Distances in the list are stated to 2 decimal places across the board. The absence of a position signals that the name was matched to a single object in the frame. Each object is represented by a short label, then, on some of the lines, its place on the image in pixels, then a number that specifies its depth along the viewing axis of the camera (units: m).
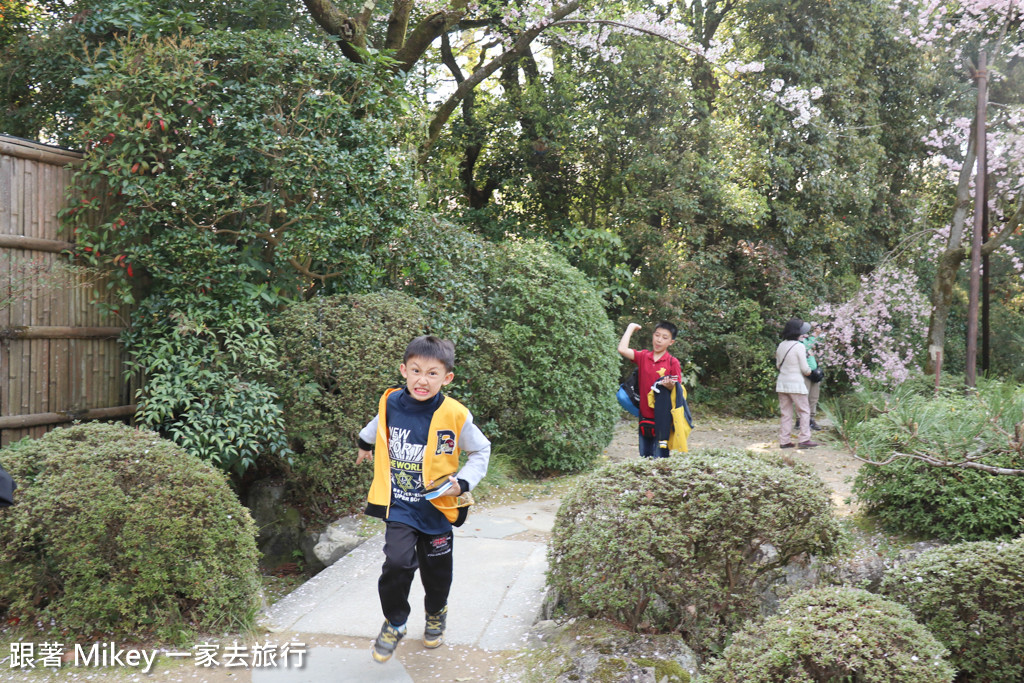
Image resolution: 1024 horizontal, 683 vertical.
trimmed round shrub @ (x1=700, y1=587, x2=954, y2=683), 2.44
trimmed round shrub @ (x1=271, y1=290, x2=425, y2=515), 5.30
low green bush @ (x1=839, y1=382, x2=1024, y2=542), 4.11
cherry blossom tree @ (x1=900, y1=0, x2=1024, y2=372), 10.50
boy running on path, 3.27
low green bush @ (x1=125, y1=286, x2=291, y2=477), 4.88
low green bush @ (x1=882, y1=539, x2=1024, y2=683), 3.08
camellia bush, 5.01
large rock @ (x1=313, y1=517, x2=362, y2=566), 5.04
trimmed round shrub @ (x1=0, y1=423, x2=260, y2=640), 3.48
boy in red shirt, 5.71
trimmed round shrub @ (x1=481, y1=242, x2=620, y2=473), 7.31
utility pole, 8.76
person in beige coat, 8.58
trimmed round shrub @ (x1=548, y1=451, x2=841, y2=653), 3.08
